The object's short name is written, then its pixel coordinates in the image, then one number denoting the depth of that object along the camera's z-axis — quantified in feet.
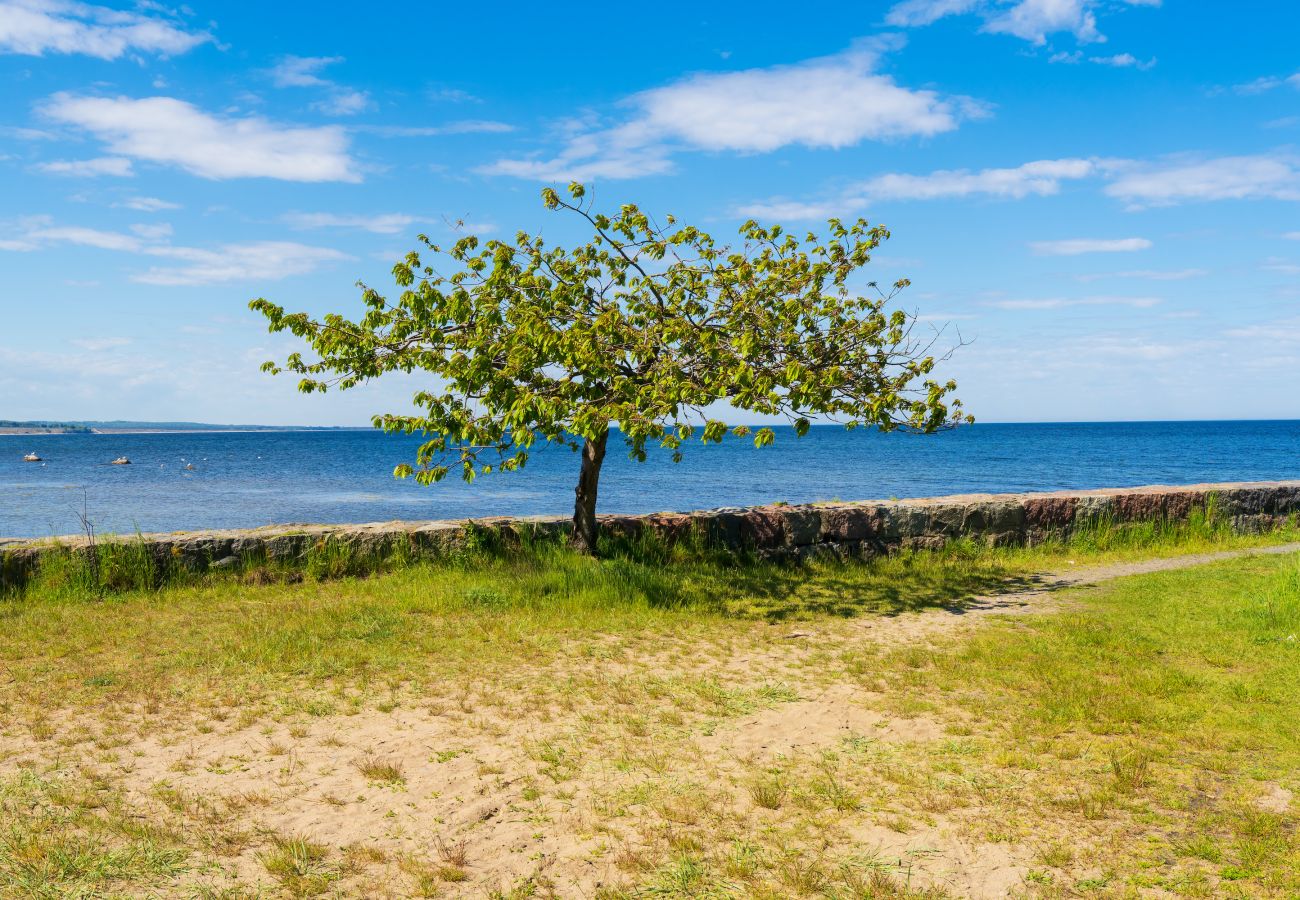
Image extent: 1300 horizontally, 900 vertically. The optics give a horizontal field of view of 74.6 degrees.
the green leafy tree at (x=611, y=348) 27.02
